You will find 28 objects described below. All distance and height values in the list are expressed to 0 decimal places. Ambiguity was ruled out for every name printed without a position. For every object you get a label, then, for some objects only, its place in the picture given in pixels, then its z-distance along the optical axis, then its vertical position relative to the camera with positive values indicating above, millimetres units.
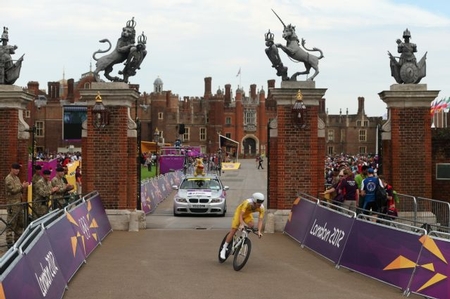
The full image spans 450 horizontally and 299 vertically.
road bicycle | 11508 -1764
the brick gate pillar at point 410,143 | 16969 +33
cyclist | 11866 -1236
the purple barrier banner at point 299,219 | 14551 -1639
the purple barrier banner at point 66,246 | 9829 -1569
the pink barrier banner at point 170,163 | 47625 -1340
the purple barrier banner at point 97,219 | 14015 -1607
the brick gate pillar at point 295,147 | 16734 -76
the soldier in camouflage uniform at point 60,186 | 14414 -910
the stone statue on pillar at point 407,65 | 17156 +1964
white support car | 21578 -1788
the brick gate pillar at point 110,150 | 16969 -170
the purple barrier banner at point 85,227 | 11969 -1557
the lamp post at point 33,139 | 18156 +98
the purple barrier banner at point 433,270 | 8930 -1651
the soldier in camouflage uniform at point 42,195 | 13805 -1031
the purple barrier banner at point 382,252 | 9812 -1624
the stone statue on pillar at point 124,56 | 17391 +2172
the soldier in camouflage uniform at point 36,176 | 14117 -680
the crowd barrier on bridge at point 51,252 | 6946 -1408
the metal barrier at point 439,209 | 15680 -1508
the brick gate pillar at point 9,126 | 18062 +432
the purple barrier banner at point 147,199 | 22266 -1854
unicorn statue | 17000 +2201
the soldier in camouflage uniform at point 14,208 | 13414 -1271
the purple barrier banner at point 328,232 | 11945 -1616
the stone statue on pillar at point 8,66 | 18125 +1985
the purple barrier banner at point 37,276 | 6764 -1443
